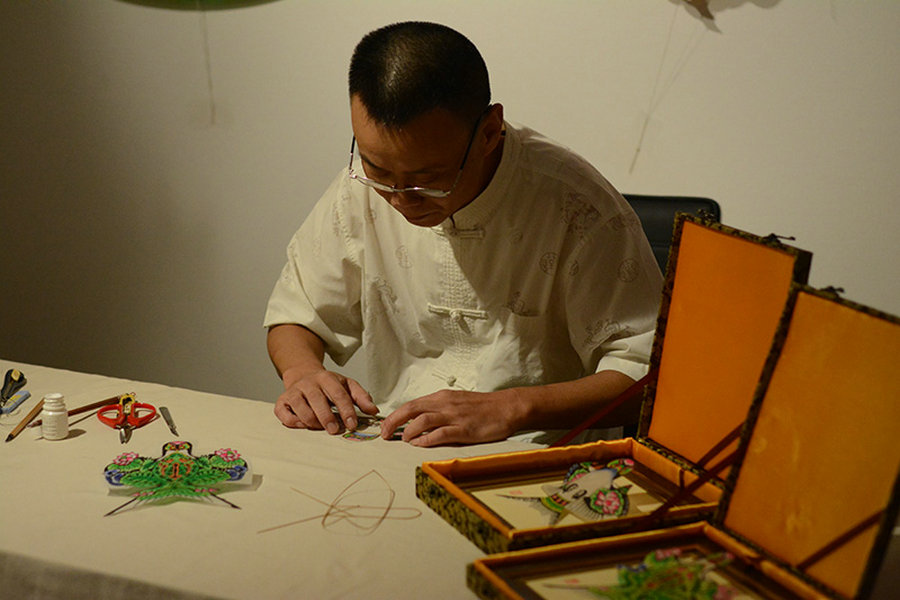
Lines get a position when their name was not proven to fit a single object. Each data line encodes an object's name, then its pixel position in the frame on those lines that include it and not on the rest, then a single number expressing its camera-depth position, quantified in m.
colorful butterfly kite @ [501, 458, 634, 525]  1.08
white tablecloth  0.97
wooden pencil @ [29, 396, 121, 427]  1.43
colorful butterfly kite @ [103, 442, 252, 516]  1.17
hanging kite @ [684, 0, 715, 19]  2.35
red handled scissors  1.40
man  1.41
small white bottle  1.34
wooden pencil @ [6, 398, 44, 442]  1.35
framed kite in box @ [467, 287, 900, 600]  0.83
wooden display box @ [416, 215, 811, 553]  1.04
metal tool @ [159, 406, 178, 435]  1.40
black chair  1.91
